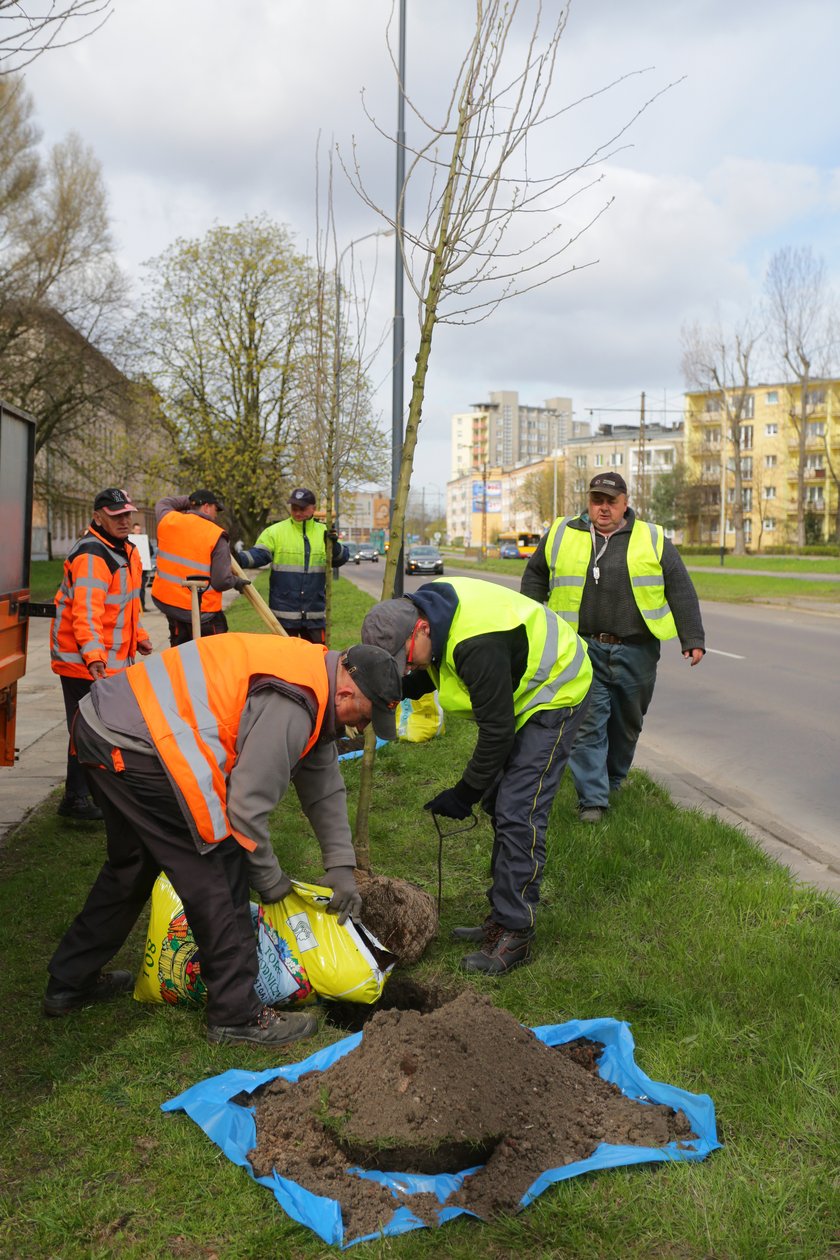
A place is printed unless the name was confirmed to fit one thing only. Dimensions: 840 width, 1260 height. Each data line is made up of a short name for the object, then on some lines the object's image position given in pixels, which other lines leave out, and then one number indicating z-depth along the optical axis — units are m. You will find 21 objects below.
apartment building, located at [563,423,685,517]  112.31
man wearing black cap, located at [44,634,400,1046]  3.26
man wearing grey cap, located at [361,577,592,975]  3.74
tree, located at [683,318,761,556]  57.50
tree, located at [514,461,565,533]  93.12
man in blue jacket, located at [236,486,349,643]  8.62
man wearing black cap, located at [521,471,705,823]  5.79
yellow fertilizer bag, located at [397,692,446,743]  5.02
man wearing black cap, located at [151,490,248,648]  7.60
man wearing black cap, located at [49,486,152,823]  6.03
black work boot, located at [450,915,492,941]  4.34
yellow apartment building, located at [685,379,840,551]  87.81
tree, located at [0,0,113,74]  4.92
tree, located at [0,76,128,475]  29.97
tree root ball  4.14
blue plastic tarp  2.60
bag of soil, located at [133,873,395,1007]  3.75
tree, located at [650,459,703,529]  84.69
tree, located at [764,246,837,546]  55.12
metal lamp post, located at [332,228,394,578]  7.41
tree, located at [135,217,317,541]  29.33
